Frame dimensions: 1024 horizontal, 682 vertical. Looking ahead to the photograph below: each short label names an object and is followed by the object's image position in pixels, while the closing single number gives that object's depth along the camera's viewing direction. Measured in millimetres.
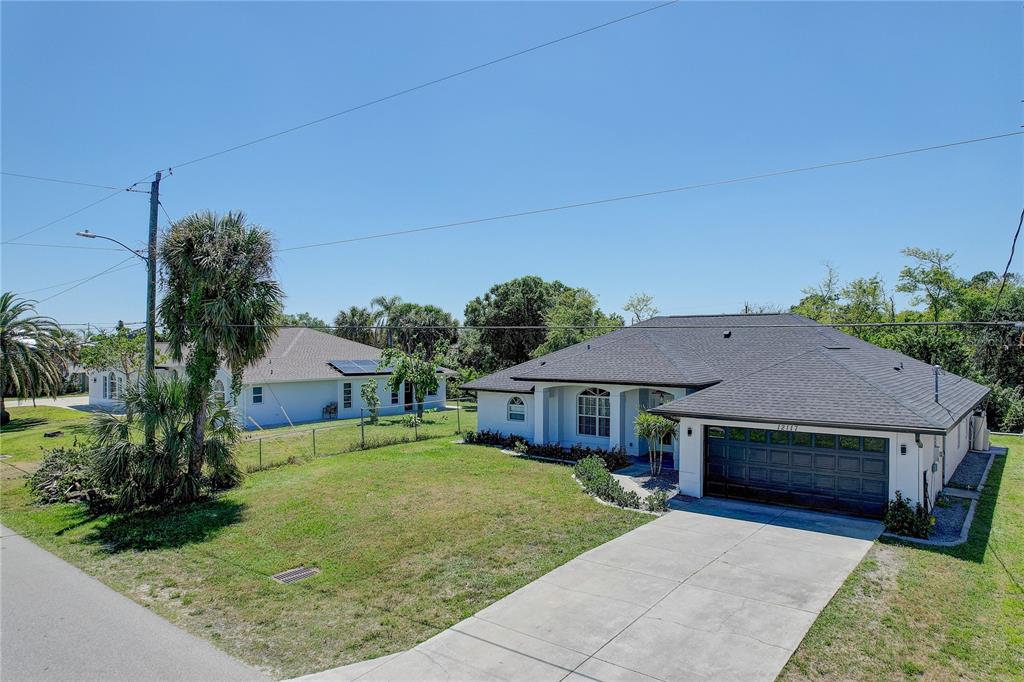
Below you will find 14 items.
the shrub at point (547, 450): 18703
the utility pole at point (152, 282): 14578
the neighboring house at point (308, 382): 28672
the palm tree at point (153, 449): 13508
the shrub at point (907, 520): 11547
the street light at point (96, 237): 14108
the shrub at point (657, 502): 13547
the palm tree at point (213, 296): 14430
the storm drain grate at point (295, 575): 9461
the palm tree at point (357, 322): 52625
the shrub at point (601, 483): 13973
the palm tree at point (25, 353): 29703
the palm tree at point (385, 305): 50469
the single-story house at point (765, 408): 13078
